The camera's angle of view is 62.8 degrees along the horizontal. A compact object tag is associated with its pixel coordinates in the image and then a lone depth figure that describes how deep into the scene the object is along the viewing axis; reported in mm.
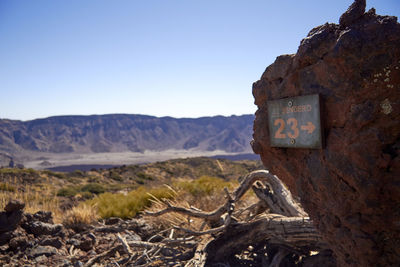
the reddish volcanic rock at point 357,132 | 2203
